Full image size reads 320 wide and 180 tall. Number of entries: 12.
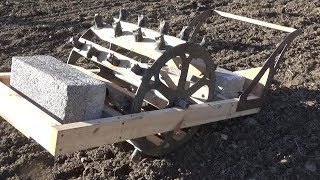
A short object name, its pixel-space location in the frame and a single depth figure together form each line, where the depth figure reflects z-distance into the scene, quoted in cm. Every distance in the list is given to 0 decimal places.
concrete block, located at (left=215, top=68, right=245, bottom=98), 353
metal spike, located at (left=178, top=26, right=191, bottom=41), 314
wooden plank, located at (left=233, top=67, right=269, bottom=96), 369
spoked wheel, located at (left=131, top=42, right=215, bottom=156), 289
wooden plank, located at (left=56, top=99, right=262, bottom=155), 253
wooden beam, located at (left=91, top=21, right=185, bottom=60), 309
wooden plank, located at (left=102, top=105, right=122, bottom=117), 297
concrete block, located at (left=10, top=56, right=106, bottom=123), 271
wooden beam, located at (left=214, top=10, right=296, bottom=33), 364
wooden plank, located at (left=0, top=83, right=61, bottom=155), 252
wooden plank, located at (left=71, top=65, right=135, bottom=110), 307
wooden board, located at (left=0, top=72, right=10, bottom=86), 322
